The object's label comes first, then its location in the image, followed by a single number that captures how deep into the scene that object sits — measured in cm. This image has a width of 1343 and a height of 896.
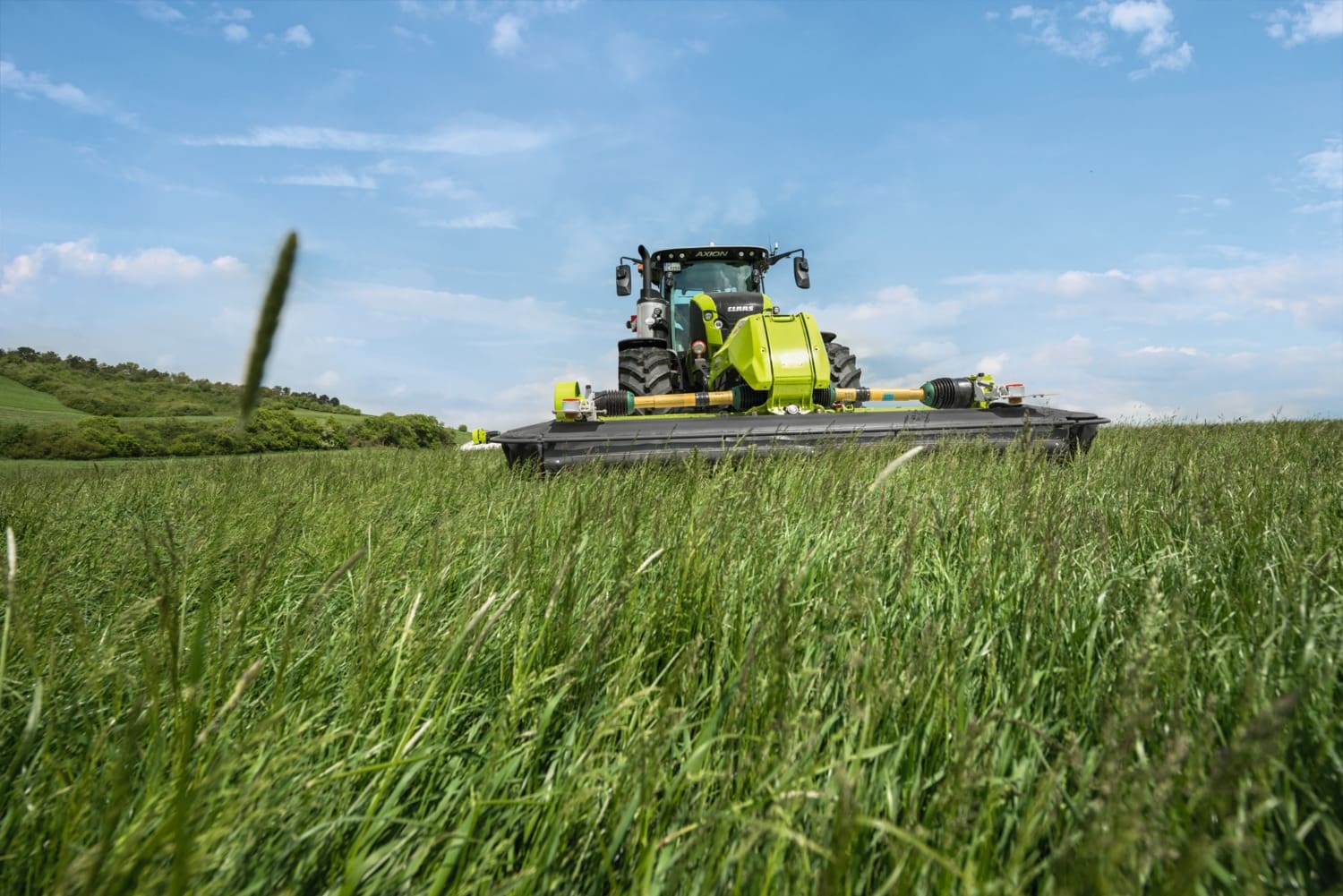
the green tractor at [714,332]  654
